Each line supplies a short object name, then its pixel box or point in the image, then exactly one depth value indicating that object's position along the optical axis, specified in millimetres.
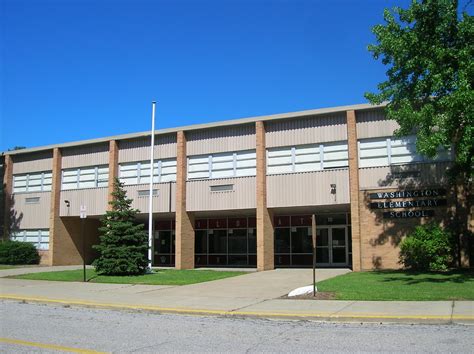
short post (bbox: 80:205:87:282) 19850
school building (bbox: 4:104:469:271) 23188
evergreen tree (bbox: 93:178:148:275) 21703
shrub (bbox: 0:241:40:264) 30547
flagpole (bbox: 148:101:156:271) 24169
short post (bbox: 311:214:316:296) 14038
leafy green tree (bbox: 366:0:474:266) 15805
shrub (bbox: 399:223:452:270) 20078
